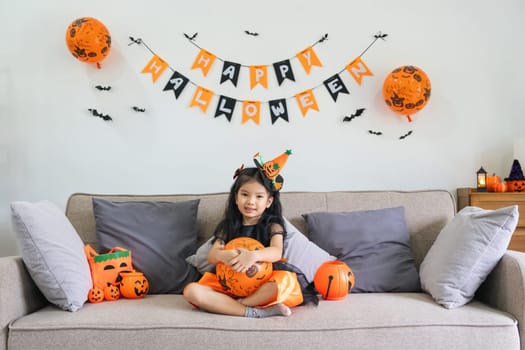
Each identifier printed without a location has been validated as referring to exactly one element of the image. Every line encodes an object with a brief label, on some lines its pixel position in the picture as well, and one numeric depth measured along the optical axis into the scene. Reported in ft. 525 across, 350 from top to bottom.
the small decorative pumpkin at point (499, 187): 9.27
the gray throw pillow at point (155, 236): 7.70
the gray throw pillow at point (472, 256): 6.62
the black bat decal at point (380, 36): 9.95
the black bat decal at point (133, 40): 9.87
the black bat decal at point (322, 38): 9.92
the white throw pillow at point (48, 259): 6.48
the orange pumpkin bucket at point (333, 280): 6.88
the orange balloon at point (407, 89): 9.27
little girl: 6.46
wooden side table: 9.03
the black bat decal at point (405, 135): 9.91
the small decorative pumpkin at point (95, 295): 6.86
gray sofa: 5.87
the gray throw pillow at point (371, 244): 7.58
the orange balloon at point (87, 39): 9.21
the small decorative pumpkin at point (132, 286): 7.14
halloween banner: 9.82
